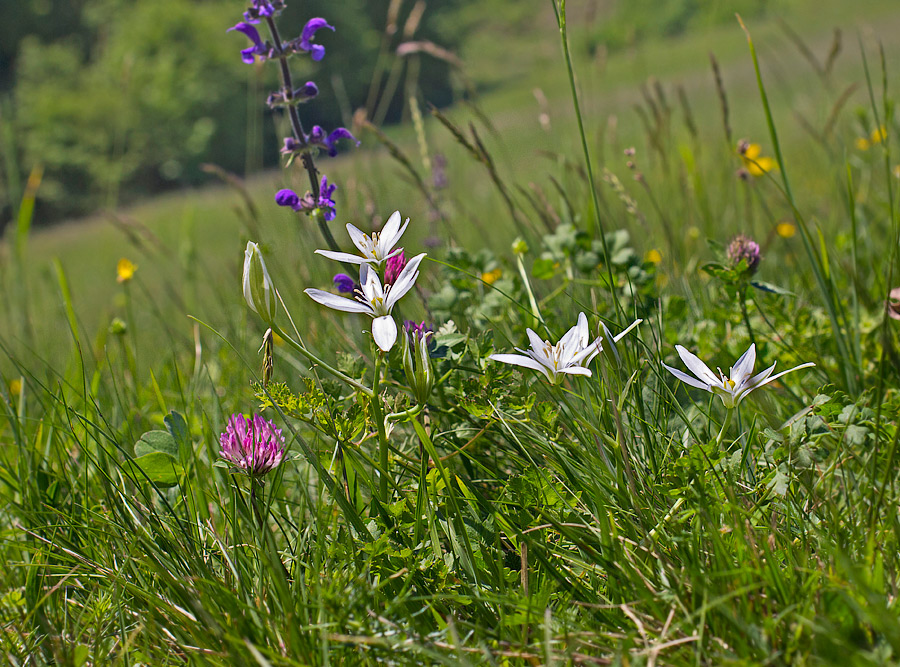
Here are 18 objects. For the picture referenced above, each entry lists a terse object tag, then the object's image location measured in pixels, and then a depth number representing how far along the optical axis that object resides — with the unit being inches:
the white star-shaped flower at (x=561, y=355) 33.0
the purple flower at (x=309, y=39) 36.8
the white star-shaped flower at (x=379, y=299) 33.1
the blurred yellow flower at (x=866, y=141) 55.9
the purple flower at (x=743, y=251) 36.9
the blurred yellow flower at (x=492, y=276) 42.2
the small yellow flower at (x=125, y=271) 45.9
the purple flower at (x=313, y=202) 36.5
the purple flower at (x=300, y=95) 36.7
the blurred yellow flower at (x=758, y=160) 61.7
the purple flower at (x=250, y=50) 37.3
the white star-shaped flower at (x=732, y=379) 33.5
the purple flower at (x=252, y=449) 34.3
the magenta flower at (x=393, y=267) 34.9
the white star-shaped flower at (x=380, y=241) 34.1
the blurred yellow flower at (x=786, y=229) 58.7
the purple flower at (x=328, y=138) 37.0
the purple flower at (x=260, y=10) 36.6
